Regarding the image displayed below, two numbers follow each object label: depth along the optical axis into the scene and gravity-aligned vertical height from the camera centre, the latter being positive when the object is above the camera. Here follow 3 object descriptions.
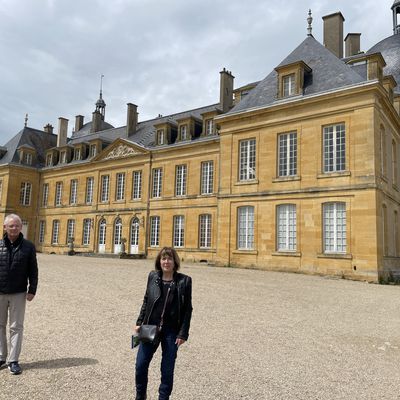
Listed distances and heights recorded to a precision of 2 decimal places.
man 4.44 -0.41
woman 3.38 -0.55
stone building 16.98 +3.85
